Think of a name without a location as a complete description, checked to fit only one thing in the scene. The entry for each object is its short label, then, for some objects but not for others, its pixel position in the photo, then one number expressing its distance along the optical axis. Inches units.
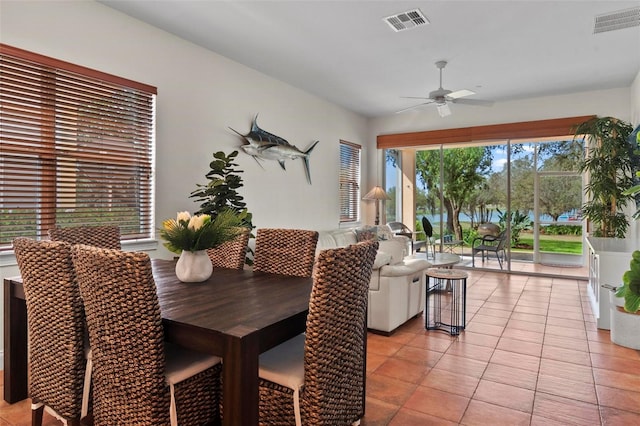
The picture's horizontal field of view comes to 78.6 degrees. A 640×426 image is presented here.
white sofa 141.7
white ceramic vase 88.4
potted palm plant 195.0
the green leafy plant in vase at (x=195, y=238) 85.4
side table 147.9
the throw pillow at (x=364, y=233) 215.0
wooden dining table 55.4
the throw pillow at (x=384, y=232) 244.3
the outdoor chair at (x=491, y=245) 266.5
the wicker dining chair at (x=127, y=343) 60.9
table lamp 286.5
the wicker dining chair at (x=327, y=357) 64.3
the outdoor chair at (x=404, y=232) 287.3
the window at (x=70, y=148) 113.0
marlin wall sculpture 196.4
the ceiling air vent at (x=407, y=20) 137.6
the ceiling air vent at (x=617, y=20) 136.7
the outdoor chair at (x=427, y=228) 233.1
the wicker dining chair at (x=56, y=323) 72.9
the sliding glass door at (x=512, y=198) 263.4
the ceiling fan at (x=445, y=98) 179.9
